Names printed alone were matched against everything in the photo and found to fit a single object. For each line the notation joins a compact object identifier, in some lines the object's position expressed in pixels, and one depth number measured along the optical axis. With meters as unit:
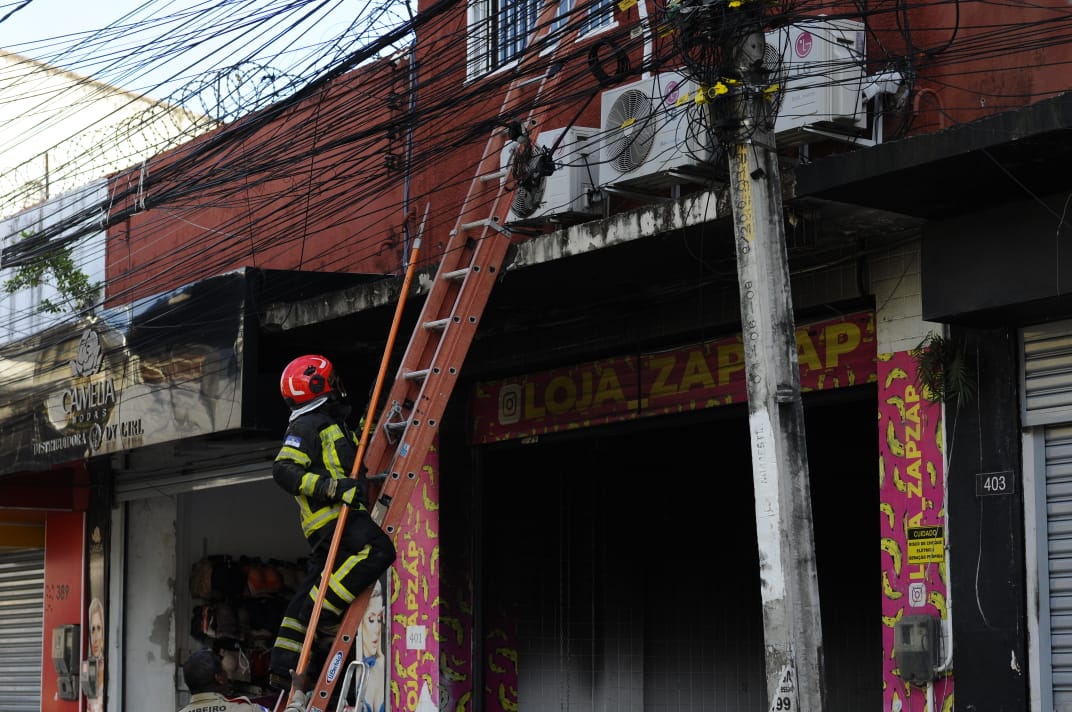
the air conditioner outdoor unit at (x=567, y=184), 9.96
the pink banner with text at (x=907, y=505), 8.54
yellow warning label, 8.51
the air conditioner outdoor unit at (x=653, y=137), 8.97
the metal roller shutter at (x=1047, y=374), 8.16
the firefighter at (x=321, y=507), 8.58
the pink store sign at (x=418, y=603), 11.62
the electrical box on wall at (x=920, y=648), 8.40
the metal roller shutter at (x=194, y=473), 13.93
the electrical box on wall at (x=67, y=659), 16.30
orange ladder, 8.92
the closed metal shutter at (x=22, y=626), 17.70
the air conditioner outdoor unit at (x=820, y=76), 8.43
